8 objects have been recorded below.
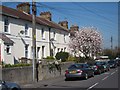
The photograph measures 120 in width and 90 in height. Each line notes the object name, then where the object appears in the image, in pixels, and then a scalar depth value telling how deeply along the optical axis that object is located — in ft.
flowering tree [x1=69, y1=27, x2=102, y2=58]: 169.99
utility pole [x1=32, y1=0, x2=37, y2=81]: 72.59
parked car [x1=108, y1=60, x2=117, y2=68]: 176.57
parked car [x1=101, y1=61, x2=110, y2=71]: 130.52
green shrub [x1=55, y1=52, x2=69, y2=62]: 133.35
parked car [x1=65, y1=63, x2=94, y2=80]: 80.59
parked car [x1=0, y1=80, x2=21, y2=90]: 34.78
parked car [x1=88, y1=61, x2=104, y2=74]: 109.86
